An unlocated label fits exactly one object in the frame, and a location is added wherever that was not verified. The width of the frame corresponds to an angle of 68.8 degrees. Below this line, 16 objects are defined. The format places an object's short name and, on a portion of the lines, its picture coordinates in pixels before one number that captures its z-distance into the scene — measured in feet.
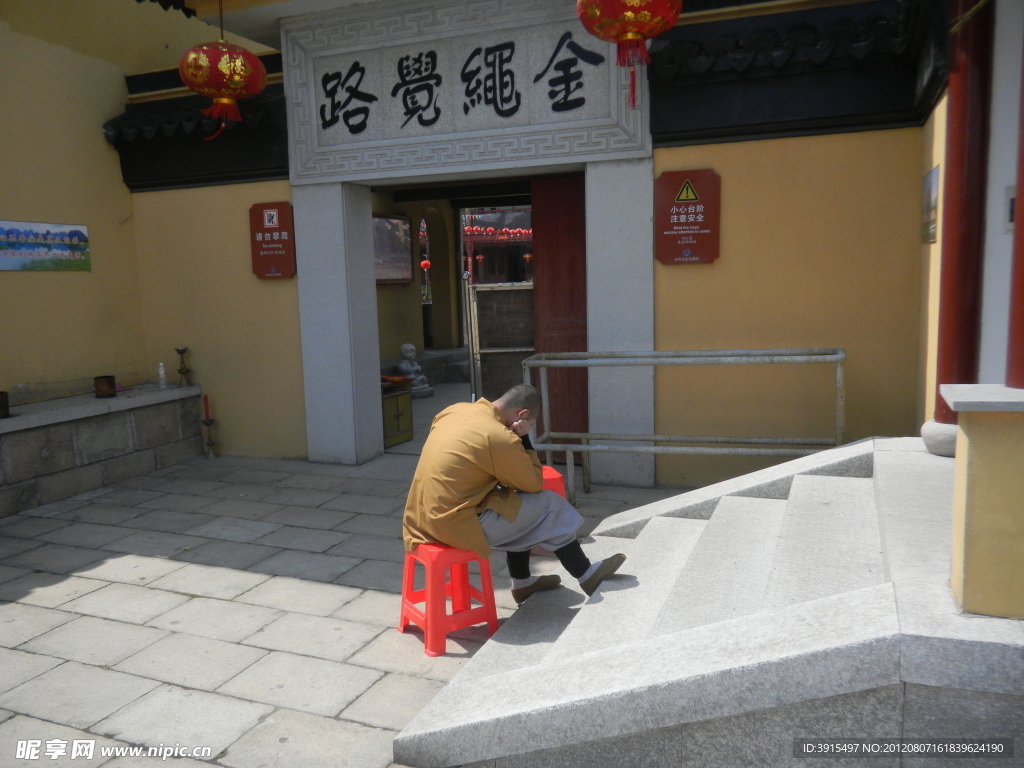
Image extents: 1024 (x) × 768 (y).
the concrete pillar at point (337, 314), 22.90
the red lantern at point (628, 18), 13.98
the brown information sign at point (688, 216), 18.67
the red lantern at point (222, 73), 18.89
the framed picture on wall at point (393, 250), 38.14
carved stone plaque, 19.36
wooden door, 22.13
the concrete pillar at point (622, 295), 19.40
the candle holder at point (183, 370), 24.74
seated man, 11.16
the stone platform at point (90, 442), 19.47
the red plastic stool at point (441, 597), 11.39
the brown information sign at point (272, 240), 23.30
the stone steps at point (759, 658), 6.98
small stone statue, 37.24
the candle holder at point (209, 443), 25.14
